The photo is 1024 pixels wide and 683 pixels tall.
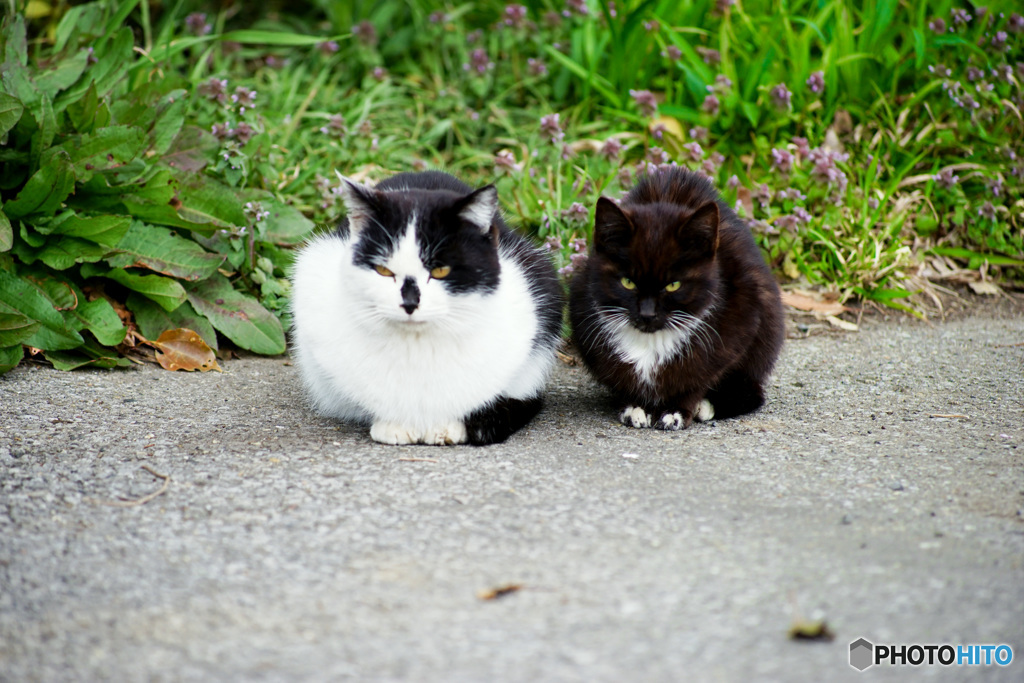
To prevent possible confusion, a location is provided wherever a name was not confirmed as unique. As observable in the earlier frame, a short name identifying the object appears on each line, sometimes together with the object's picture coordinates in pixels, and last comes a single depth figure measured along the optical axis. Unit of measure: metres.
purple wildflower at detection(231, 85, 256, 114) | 8.79
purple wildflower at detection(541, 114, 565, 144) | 8.75
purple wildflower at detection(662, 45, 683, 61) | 10.65
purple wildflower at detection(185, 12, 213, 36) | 10.99
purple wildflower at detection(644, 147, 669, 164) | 8.96
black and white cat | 5.34
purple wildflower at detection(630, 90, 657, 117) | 9.66
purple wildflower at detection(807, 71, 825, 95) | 9.70
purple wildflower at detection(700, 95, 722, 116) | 9.68
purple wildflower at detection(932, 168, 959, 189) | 9.70
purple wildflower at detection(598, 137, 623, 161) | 8.78
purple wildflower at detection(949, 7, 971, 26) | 10.20
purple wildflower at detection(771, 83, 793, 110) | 9.58
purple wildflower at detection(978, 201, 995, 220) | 9.75
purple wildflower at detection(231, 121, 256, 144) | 8.46
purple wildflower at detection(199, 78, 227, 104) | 8.77
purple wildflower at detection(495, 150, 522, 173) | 8.55
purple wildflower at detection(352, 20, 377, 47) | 11.48
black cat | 6.01
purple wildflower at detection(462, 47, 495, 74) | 11.05
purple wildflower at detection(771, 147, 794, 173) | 9.16
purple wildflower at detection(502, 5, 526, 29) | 11.00
